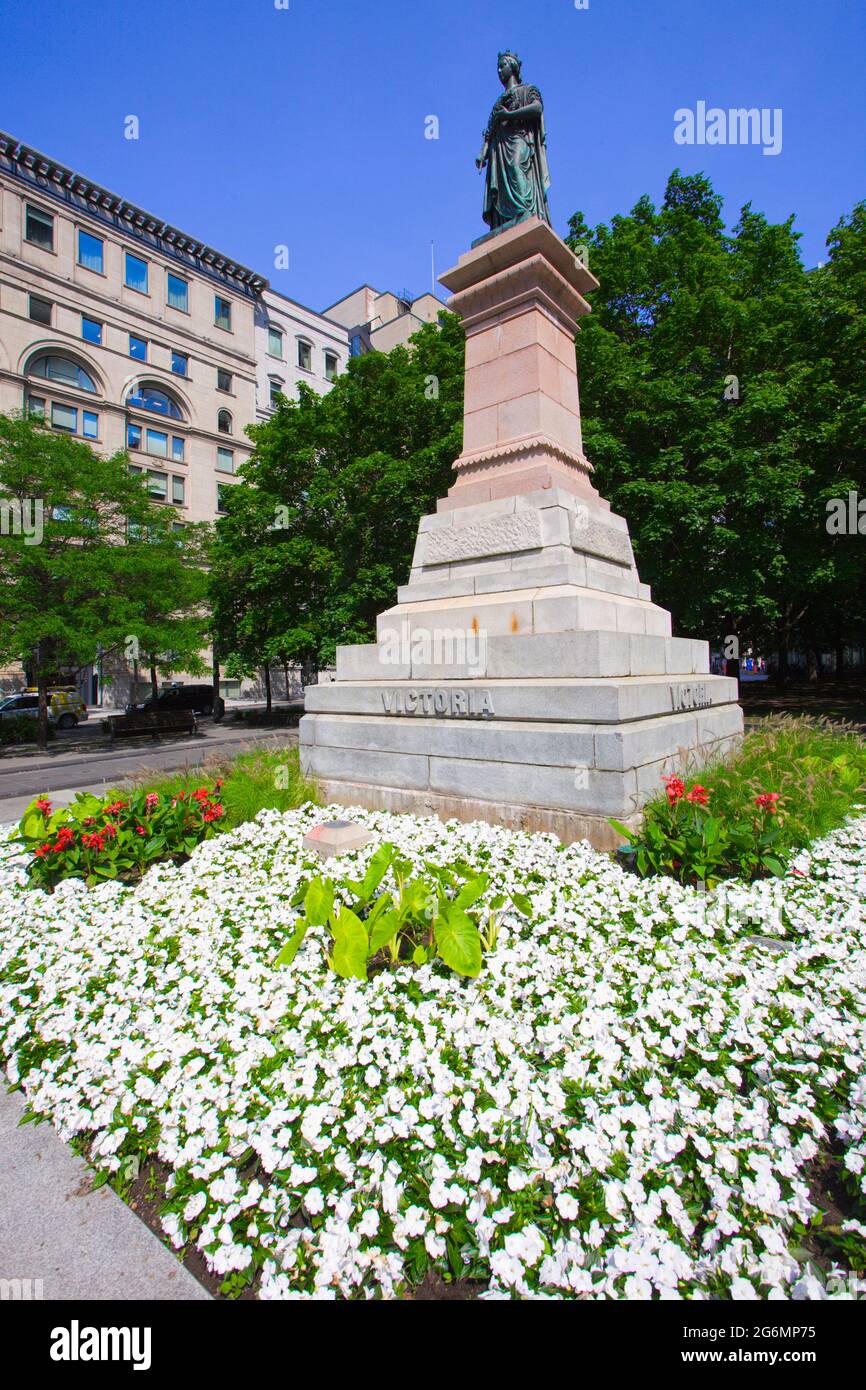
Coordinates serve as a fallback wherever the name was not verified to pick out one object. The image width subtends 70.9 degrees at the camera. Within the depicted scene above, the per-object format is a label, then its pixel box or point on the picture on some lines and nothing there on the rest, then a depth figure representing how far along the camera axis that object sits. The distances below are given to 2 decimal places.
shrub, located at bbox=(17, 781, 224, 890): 5.58
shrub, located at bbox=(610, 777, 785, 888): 4.70
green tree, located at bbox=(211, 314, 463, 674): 21.98
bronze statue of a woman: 9.25
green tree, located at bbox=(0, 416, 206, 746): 19.56
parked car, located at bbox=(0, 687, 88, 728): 27.58
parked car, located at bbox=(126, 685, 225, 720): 31.94
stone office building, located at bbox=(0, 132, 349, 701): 36.47
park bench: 24.91
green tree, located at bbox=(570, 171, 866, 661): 17.14
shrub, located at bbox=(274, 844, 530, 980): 3.60
